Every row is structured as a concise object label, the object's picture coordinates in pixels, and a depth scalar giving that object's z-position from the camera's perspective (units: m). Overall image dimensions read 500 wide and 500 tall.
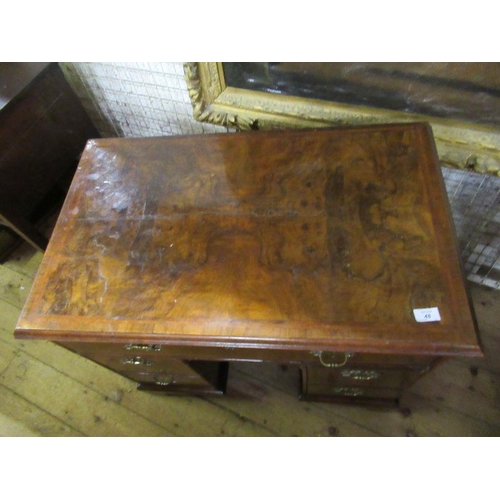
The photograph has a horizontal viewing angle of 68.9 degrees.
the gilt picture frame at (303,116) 0.90
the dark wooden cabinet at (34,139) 1.22
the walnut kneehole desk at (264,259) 0.71
